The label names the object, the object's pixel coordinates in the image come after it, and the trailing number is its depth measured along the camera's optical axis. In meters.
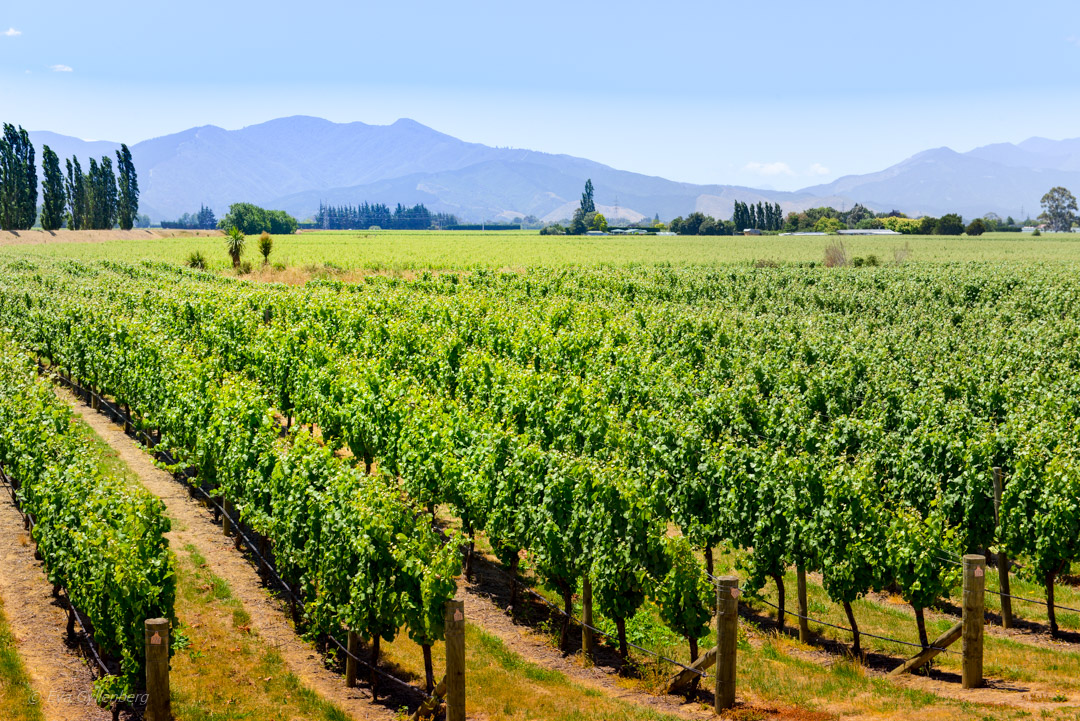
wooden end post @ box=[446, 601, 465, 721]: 10.05
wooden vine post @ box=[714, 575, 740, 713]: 10.66
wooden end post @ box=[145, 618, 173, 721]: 10.11
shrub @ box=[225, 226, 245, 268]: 69.21
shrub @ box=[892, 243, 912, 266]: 82.16
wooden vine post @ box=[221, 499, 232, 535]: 19.30
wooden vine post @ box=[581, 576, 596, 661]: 14.23
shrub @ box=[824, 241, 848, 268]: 76.88
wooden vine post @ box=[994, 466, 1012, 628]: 15.27
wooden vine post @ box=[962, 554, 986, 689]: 11.20
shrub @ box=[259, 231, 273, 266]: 68.12
